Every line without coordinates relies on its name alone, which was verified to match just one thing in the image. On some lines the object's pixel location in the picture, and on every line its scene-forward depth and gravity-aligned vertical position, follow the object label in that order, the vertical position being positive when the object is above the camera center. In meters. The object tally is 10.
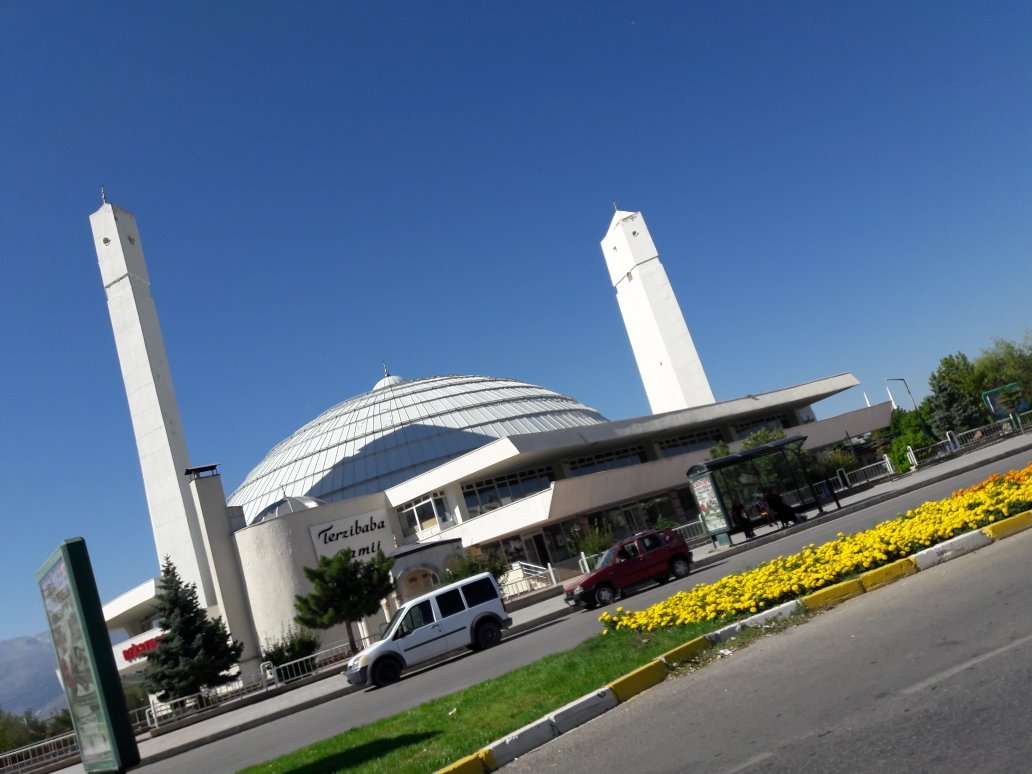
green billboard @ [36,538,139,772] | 7.09 +0.13
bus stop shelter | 26.94 -0.59
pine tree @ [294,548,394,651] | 28.12 +0.23
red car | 20.45 -1.51
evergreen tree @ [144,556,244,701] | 26.34 -0.05
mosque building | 35.78 +4.34
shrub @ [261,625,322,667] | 26.95 -1.09
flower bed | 10.09 -1.51
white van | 16.92 -1.27
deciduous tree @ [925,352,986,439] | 52.75 -0.13
